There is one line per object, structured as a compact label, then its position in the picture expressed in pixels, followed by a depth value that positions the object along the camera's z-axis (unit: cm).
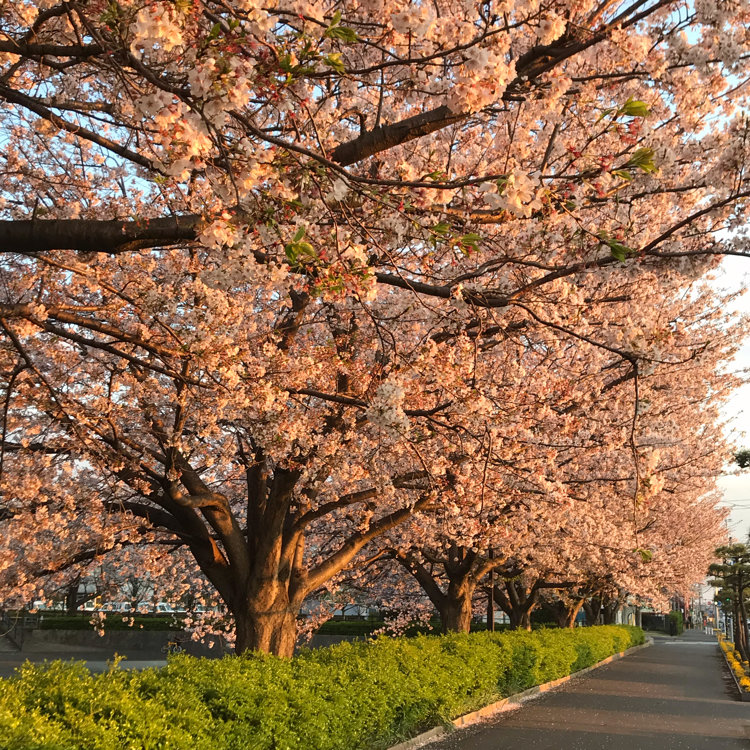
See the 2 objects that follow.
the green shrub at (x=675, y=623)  6513
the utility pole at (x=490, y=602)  1972
